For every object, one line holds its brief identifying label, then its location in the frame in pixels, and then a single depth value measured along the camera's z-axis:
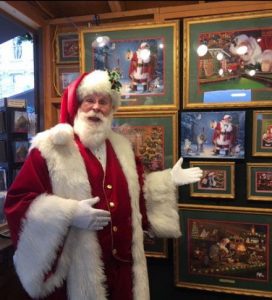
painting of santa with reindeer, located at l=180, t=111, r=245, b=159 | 1.67
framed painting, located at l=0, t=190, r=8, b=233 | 1.69
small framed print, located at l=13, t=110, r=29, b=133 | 1.79
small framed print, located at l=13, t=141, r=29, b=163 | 1.80
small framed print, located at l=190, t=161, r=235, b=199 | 1.69
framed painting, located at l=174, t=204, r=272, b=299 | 1.67
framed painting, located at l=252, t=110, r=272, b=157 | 1.62
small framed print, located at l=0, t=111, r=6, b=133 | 1.75
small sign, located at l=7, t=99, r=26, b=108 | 1.76
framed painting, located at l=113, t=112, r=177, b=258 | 1.78
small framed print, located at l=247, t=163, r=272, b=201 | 1.64
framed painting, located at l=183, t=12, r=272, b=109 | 1.61
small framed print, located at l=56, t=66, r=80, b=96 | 1.95
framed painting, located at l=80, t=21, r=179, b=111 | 1.74
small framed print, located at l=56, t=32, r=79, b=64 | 1.93
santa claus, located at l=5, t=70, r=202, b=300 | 1.22
